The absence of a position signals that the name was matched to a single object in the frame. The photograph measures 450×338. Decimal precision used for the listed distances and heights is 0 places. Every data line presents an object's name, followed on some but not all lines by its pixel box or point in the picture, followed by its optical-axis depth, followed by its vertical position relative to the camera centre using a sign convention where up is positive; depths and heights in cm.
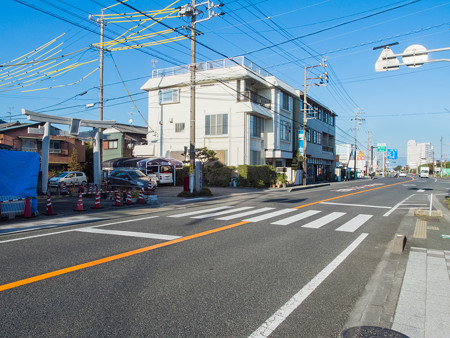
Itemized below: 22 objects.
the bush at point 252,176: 2870 -56
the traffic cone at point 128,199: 1513 -144
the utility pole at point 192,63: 1727 +647
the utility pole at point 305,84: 3538 +1010
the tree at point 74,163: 3422 +62
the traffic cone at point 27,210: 1091 -145
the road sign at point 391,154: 8451 +451
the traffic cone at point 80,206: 1274 -150
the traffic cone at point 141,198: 1561 -145
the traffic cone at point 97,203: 1363 -147
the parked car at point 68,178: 2692 -85
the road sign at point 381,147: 7304 +550
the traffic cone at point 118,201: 1441 -146
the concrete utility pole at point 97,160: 2012 +56
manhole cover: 325 -170
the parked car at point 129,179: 2269 -75
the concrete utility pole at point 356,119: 6191 +1007
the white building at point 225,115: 3094 +578
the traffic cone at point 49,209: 1169 -151
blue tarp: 1088 -20
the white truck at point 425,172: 7948 -29
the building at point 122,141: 3764 +343
